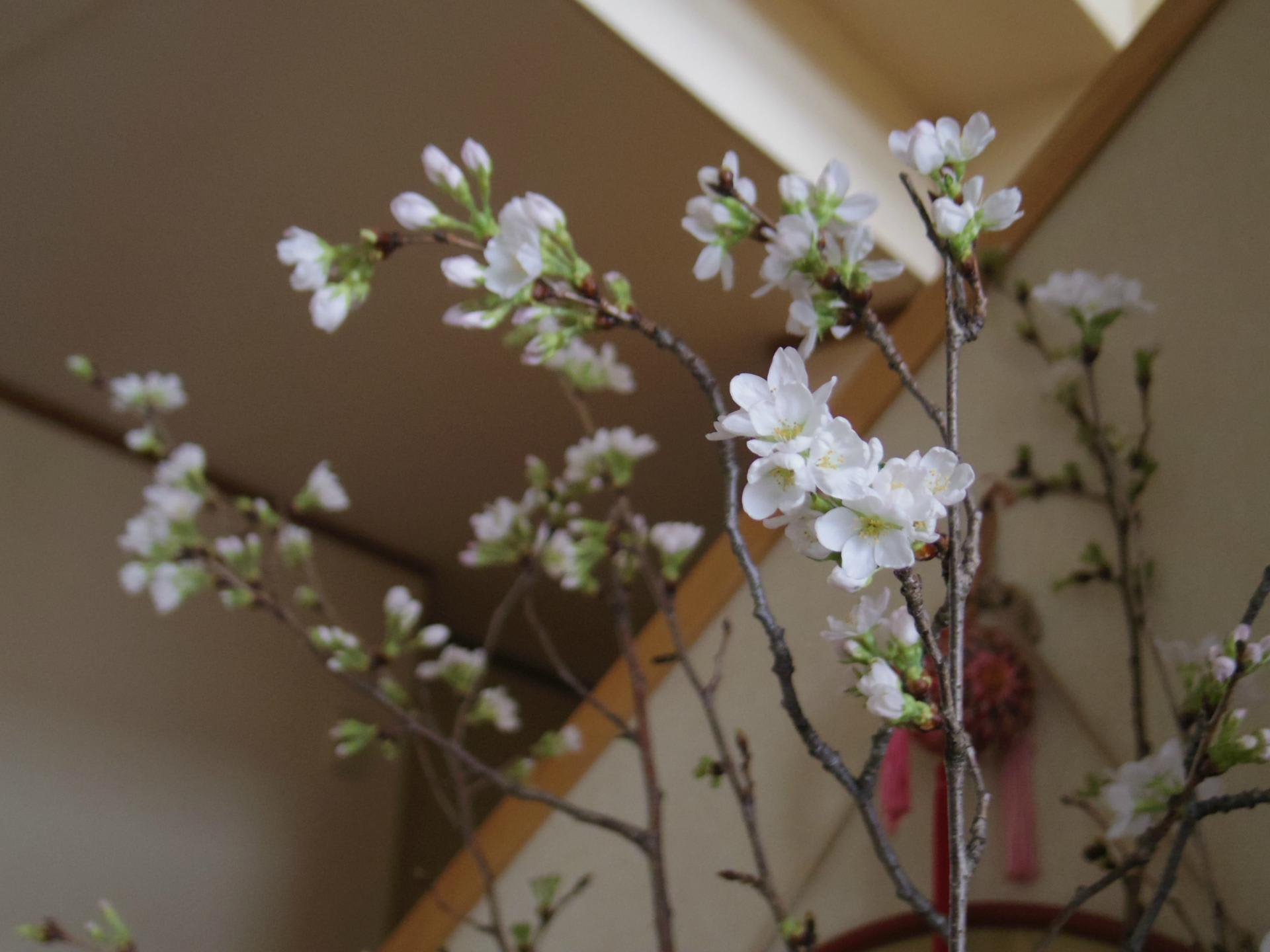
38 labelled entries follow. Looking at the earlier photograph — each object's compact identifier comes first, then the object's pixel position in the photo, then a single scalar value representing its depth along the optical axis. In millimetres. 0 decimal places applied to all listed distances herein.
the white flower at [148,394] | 1264
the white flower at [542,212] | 657
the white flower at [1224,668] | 590
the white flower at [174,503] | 1158
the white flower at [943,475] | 460
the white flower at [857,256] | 625
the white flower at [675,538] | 1062
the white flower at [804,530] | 480
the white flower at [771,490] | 473
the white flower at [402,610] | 1103
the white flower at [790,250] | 621
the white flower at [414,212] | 690
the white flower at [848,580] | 456
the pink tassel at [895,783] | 1016
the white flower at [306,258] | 708
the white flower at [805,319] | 599
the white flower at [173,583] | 1140
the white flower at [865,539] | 453
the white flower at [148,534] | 1145
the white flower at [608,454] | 1144
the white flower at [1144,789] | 731
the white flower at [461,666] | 1207
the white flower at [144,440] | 1180
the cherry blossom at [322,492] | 1209
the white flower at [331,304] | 698
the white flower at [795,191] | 643
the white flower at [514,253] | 640
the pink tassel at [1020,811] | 956
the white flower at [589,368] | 1141
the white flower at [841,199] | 645
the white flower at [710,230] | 664
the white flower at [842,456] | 454
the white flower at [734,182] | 646
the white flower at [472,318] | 650
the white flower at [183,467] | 1179
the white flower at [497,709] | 1265
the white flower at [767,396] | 479
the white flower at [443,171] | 707
